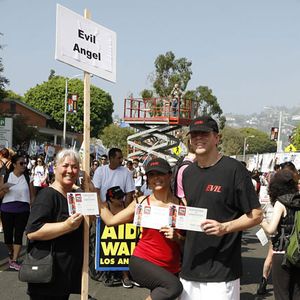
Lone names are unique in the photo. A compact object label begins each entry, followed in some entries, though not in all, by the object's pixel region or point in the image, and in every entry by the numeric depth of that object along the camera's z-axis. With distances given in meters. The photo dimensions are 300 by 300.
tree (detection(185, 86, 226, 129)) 44.06
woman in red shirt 3.53
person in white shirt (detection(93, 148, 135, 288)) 7.51
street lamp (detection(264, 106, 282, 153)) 45.42
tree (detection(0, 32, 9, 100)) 28.92
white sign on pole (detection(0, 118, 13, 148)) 19.28
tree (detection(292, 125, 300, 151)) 60.29
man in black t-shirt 3.10
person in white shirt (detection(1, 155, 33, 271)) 7.34
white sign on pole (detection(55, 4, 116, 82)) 3.49
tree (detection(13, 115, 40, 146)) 40.63
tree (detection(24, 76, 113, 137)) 67.19
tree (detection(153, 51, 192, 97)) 38.16
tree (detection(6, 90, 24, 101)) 74.51
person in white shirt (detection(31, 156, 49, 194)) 14.65
